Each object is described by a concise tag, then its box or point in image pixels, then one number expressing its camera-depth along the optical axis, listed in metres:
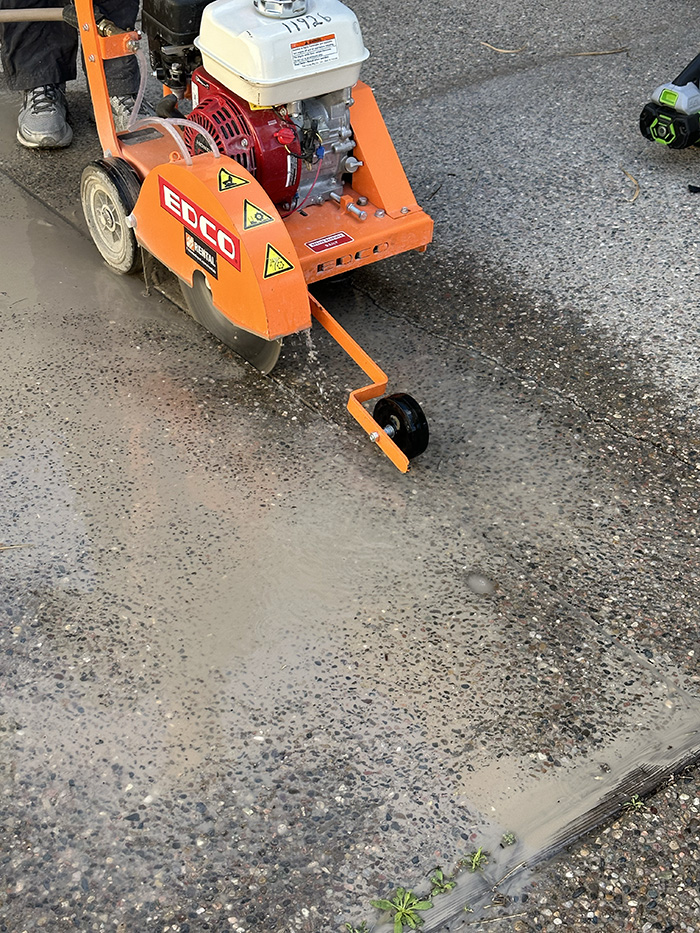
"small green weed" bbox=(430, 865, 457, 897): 1.76
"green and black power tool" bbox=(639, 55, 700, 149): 3.76
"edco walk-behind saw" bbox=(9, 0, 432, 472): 2.49
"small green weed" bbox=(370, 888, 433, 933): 1.71
